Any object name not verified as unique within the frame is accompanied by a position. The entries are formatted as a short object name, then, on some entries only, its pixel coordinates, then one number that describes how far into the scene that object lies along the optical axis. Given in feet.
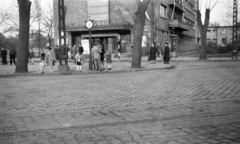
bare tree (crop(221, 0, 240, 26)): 121.02
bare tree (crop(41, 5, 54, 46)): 143.43
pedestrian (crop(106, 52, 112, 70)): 58.08
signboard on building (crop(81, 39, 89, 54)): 130.52
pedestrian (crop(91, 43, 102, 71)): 55.42
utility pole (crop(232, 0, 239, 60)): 90.46
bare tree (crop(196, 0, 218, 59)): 94.53
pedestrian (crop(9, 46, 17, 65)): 90.44
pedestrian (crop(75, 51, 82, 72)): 55.11
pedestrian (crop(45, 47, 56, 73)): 54.60
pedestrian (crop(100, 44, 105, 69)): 60.90
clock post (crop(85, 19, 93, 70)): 57.62
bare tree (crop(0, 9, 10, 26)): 137.65
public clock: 57.63
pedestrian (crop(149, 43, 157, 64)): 78.69
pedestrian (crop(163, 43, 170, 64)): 76.40
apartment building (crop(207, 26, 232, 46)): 302.45
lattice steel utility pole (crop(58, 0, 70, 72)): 55.93
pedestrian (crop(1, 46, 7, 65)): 91.46
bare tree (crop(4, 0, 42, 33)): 134.95
